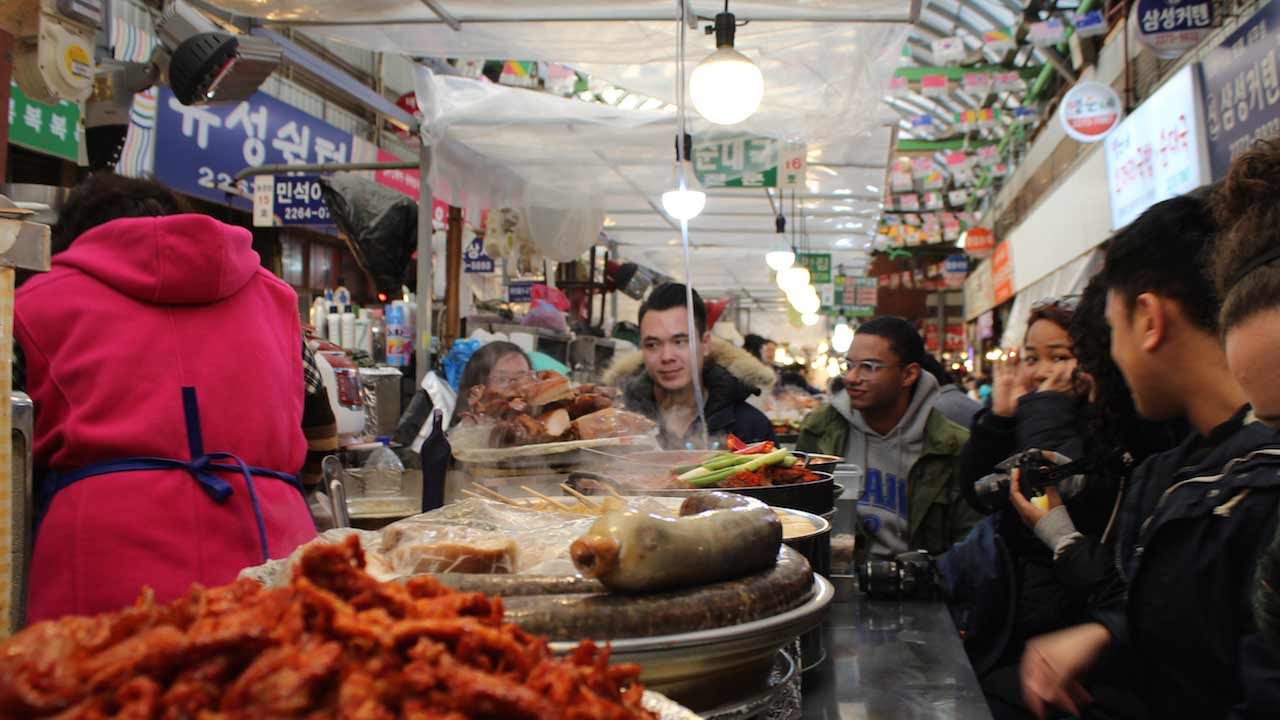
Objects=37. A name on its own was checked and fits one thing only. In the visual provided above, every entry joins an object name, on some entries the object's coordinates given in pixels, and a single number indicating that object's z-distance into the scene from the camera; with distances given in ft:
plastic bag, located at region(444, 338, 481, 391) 20.58
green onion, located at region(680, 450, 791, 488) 7.43
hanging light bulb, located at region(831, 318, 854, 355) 87.13
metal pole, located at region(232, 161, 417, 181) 21.94
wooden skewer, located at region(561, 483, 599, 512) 6.03
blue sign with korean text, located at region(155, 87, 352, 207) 26.03
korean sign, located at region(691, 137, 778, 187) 22.44
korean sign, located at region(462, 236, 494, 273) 26.68
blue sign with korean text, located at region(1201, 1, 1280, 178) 20.68
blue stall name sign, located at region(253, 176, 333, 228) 24.58
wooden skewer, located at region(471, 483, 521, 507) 6.33
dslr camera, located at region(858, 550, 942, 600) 8.82
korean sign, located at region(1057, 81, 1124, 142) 34.81
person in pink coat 6.62
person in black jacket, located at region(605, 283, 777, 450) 13.24
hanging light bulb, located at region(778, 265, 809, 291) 38.73
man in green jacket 13.41
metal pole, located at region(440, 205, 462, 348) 23.38
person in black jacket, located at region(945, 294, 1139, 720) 9.59
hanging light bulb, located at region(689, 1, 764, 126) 14.46
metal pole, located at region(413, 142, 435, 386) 21.24
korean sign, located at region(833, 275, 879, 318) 86.22
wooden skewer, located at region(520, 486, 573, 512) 5.90
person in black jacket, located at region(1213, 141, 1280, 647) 4.61
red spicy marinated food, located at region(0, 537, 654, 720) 2.45
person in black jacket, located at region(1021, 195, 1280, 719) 5.74
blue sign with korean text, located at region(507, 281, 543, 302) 28.35
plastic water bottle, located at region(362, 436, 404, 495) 9.96
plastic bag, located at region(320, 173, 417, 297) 22.31
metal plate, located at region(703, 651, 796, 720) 3.99
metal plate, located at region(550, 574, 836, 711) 3.61
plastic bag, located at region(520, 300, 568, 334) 27.07
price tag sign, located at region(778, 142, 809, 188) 22.76
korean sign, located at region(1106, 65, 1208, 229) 25.88
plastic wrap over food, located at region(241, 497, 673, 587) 4.22
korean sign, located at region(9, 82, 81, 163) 18.83
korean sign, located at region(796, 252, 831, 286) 53.98
